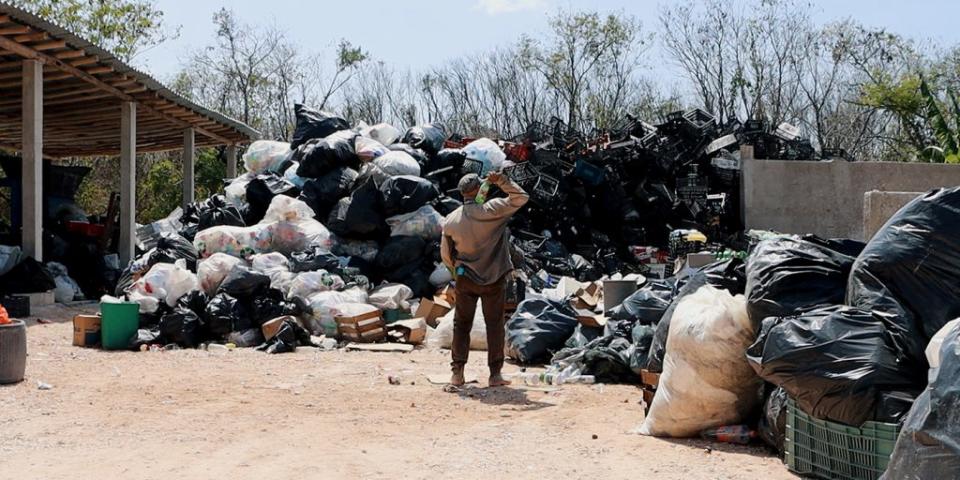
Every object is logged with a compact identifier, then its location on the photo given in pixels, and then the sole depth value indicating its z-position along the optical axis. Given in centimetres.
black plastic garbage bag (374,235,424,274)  1038
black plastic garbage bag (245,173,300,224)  1179
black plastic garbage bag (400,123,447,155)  1296
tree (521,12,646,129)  2902
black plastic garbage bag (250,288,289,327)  871
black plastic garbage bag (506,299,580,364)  730
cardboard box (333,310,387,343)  865
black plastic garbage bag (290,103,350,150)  1363
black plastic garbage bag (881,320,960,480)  267
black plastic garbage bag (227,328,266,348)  851
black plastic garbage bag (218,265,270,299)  879
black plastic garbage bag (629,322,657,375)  602
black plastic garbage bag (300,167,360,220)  1136
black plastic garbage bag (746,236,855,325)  408
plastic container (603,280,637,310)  754
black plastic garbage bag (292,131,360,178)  1181
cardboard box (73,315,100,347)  829
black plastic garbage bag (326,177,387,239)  1063
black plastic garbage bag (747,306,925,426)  343
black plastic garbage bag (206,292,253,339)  851
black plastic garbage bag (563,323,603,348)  711
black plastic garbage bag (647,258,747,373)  508
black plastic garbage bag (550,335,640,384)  630
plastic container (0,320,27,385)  609
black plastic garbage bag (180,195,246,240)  1154
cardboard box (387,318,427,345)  866
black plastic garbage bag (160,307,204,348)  838
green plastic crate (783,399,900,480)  340
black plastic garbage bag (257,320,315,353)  820
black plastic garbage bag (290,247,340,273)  968
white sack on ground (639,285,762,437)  430
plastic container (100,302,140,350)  819
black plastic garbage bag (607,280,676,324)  639
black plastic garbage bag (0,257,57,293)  1039
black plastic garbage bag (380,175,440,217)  1067
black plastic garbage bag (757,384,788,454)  399
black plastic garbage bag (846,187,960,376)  352
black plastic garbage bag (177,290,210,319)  866
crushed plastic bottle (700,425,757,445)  431
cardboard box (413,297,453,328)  932
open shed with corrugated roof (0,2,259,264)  1049
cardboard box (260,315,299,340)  839
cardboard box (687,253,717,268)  716
